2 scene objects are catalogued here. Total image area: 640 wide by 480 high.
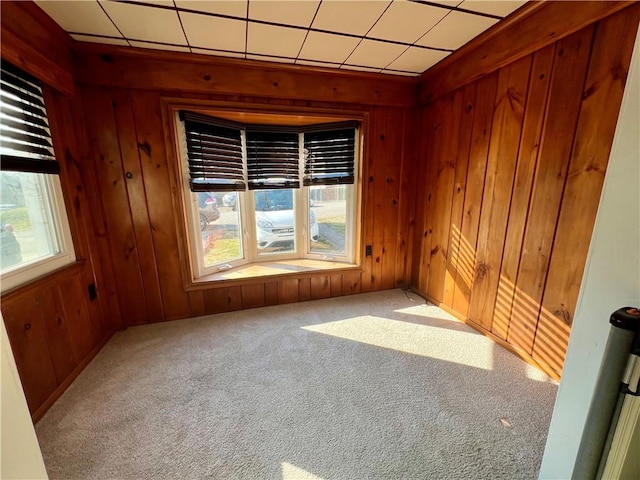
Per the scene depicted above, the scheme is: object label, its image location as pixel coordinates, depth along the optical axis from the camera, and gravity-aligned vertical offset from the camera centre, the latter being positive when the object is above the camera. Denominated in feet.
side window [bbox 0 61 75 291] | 4.48 -0.09
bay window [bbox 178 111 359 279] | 7.80 -0.25
